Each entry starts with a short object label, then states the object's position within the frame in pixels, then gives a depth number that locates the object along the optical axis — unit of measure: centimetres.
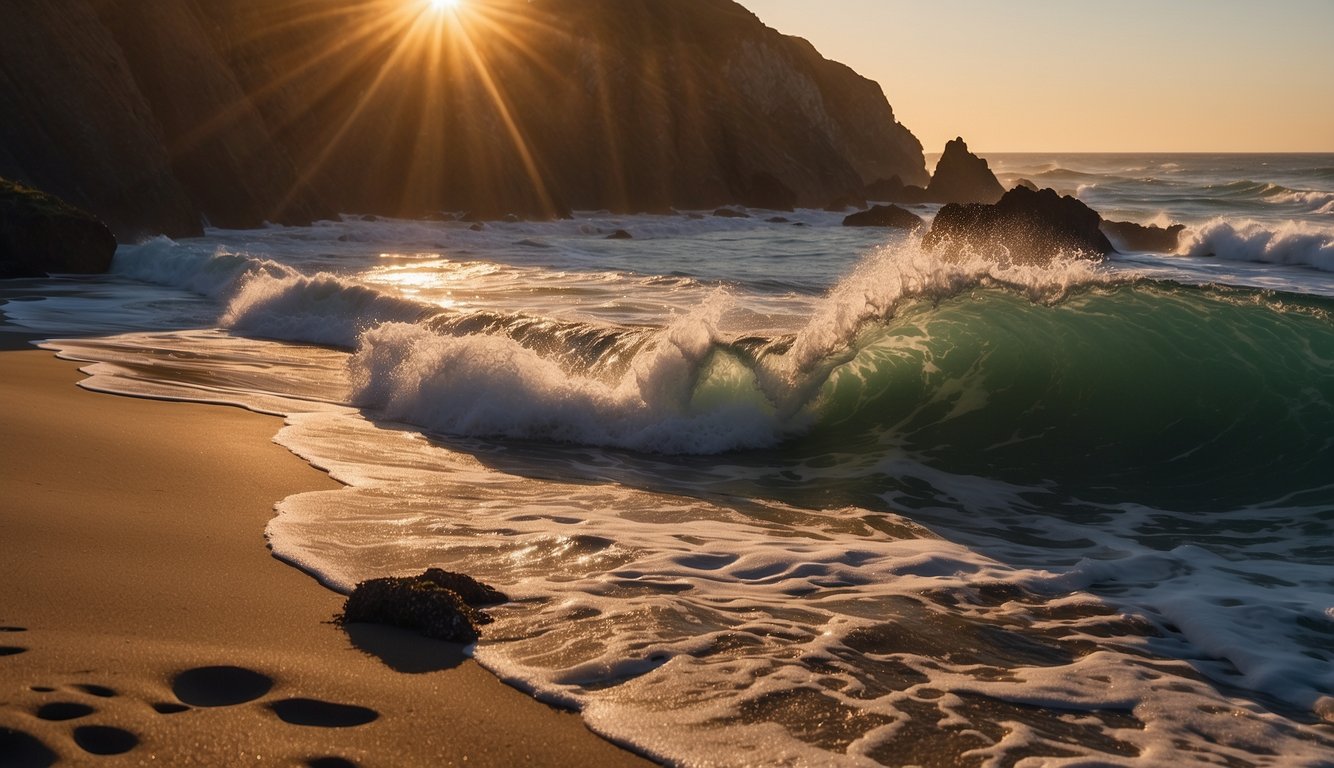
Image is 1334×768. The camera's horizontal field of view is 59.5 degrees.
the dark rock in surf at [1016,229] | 2398
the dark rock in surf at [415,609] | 438
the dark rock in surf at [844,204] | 6316
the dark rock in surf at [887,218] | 4552
